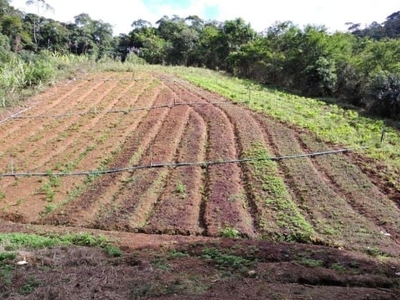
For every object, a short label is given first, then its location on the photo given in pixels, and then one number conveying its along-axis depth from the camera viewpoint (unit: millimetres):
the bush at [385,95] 17156
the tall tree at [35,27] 39094
